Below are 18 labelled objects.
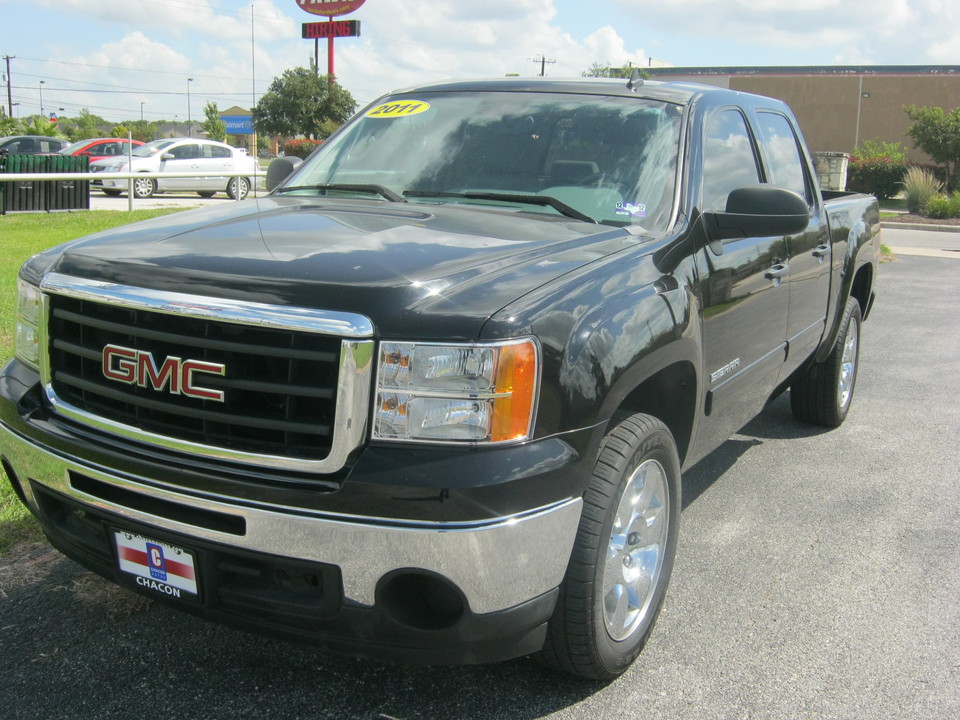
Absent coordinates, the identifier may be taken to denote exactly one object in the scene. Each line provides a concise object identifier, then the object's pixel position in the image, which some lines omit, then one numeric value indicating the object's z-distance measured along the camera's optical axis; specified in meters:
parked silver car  22.78
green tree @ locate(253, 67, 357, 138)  48.34
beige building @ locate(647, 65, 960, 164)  50.75
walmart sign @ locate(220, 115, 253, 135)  80.86
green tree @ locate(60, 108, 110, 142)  68.06
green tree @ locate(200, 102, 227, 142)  78.00
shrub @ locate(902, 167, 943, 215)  25.83
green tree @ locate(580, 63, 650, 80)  52.50
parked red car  26.47
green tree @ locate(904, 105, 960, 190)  30.53
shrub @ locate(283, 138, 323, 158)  45.17
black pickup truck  2.27
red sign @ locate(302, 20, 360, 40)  47.56
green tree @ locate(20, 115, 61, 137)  39.81
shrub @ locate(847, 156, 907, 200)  32.03
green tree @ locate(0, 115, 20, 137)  45.81
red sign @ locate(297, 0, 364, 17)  47.59
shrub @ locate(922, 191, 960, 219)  24.31
